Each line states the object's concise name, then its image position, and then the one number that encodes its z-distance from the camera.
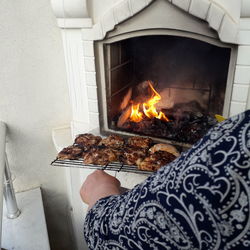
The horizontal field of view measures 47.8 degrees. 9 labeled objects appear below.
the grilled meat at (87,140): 1.18
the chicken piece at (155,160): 1.01
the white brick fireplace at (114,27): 0.93
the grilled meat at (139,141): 1.18
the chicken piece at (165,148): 1.11
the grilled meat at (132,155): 1.06
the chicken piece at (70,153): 1.09
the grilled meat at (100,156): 1.06
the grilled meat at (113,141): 1.18
